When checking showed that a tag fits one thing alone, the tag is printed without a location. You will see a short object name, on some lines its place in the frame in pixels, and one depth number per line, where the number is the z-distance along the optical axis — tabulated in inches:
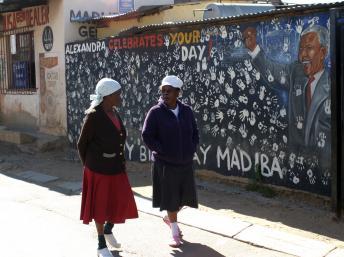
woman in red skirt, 193.3
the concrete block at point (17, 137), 474.0
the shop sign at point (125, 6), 494.0
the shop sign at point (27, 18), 476.7
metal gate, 224.4
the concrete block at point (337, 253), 194.5
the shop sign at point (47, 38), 466.0
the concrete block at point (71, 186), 318.3
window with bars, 507.2
